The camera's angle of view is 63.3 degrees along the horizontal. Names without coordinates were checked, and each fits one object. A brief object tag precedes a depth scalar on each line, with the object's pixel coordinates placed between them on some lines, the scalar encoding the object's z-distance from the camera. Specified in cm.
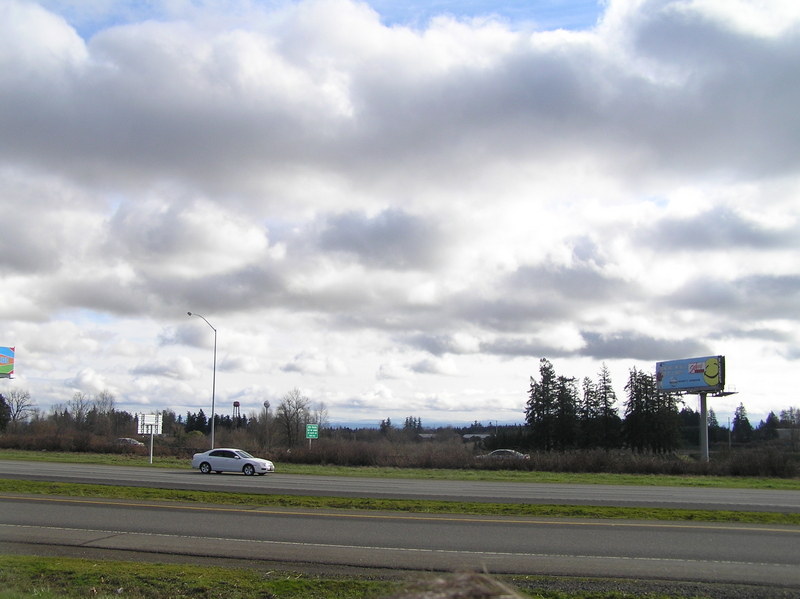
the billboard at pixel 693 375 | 6050
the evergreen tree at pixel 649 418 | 8888
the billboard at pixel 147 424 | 4212
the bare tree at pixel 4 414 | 9754
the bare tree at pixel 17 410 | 11752
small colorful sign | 8044
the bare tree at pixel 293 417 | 9466
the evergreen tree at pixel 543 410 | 8825
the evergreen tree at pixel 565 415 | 8775
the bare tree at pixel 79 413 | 12000
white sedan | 3319
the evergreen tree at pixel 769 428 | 13388
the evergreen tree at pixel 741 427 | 13656
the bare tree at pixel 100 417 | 11801
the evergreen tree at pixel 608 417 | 9188
